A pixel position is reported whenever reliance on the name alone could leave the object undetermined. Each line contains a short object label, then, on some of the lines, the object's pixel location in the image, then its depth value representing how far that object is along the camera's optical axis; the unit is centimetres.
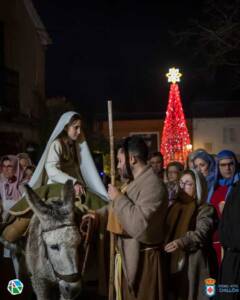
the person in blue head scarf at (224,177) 701
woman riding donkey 564
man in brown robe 475
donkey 482
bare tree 1363
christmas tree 2138
